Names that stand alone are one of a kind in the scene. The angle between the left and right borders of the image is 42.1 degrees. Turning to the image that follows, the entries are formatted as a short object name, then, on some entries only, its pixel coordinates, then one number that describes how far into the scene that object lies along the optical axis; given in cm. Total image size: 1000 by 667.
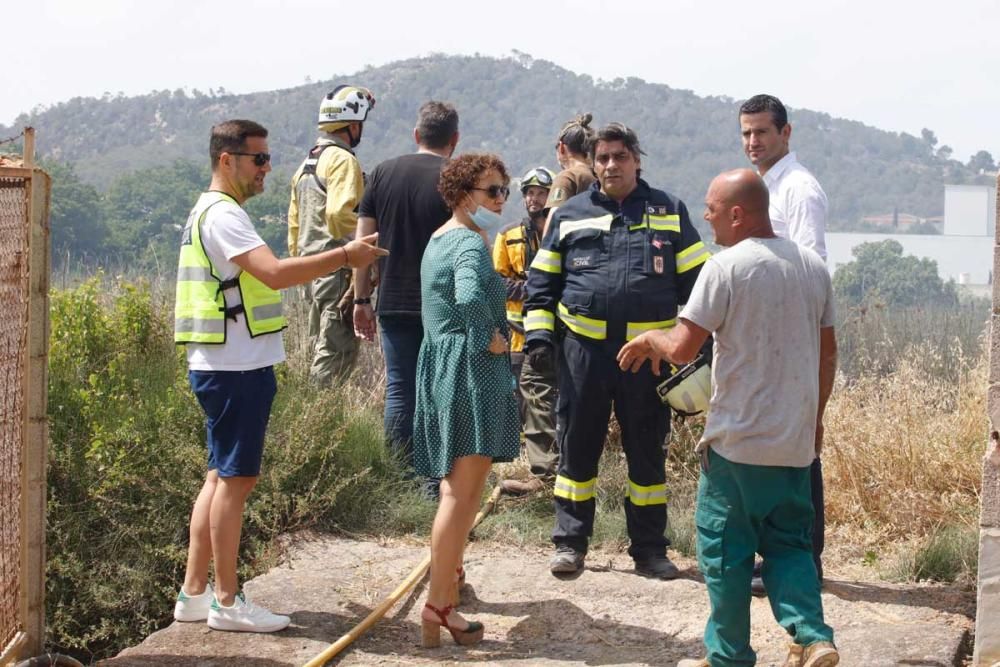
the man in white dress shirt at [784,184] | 586
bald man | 454
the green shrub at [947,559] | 634
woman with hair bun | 738
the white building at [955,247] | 7206
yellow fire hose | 533
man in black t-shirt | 729
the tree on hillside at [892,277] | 3803
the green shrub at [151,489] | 670
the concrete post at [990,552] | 473
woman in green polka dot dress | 539
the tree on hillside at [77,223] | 3766
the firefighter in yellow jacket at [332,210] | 790
